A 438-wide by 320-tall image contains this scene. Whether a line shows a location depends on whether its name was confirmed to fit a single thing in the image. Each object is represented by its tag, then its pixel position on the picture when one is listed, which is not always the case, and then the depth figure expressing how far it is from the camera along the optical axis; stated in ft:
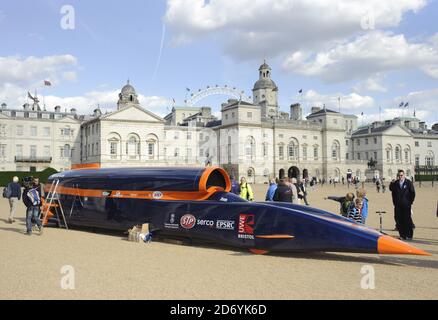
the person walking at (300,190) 74.77
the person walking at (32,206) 50.90
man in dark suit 46.26
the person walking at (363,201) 44.16
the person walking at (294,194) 52.06
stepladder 59.88
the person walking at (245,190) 56.93
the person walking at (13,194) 63.95
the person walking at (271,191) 54.41
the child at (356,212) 43.75
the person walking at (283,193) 47.85
